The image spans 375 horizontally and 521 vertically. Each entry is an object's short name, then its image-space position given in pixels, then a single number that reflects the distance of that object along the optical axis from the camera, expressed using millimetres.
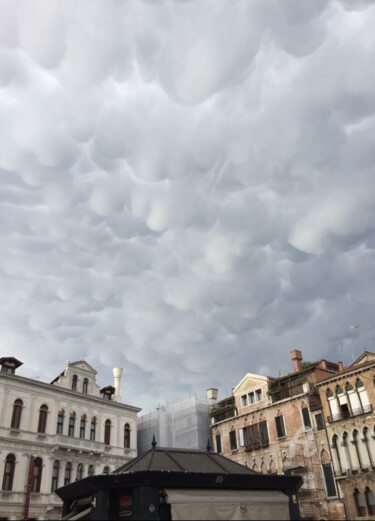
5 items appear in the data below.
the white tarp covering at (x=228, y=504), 13398
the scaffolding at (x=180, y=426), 50062
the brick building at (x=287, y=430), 36969
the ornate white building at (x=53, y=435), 37656
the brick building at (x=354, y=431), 33656
